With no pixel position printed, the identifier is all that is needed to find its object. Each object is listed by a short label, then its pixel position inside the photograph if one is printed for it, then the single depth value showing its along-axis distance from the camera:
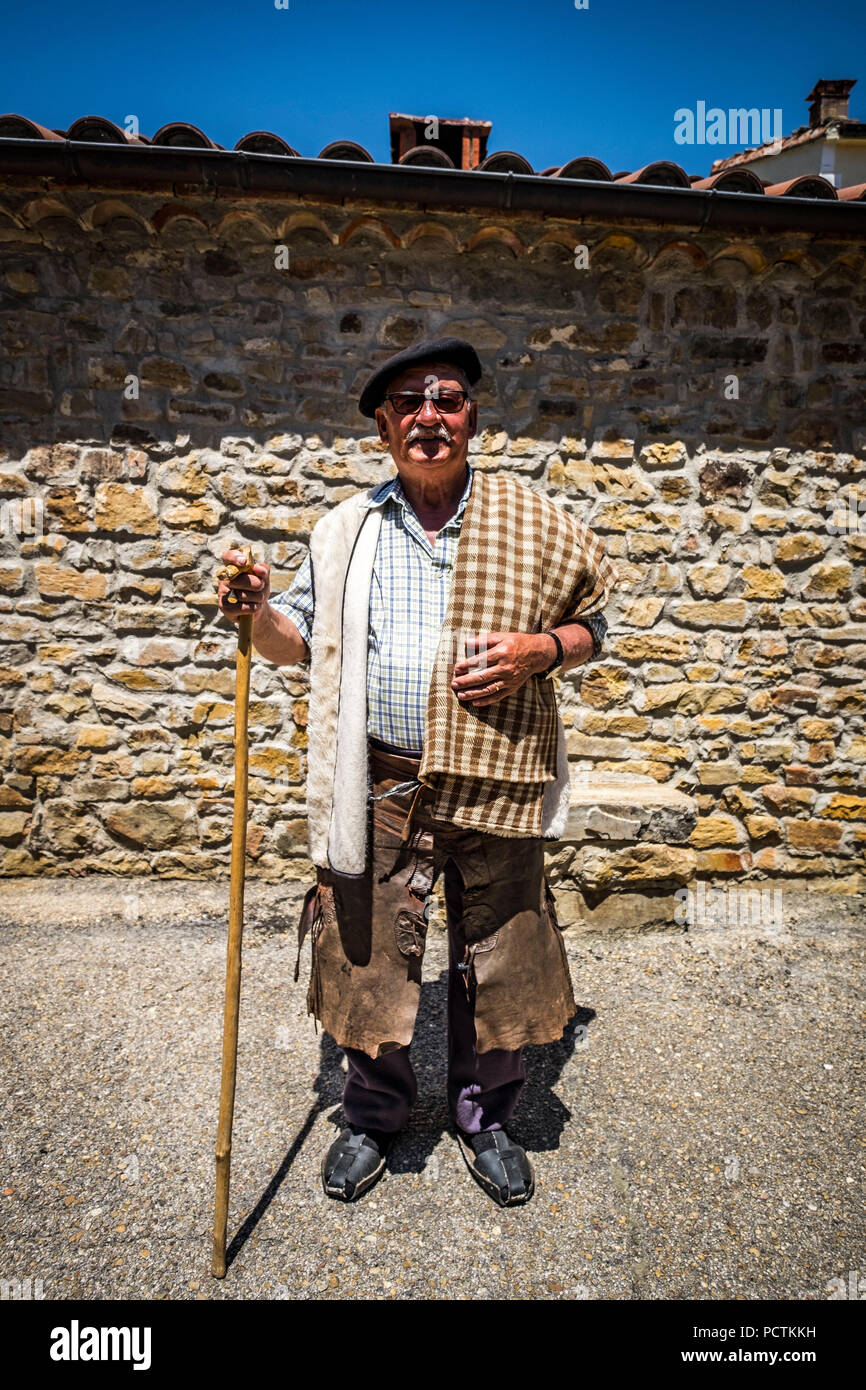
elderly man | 1.78
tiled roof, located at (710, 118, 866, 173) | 5.73
